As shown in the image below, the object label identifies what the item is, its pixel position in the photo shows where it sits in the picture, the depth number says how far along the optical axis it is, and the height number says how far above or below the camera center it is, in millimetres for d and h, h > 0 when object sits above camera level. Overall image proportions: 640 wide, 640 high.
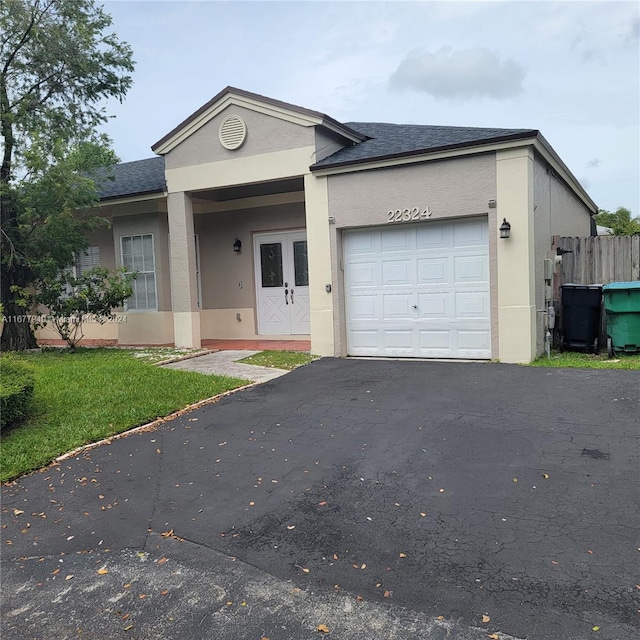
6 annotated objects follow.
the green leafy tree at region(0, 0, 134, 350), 10547 +3134
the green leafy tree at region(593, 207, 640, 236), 29773 +3526
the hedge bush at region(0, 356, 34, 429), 5727 -1005
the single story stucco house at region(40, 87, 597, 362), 8734 +978
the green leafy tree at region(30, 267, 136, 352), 10914 -68
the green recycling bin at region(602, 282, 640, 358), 8734 -656
